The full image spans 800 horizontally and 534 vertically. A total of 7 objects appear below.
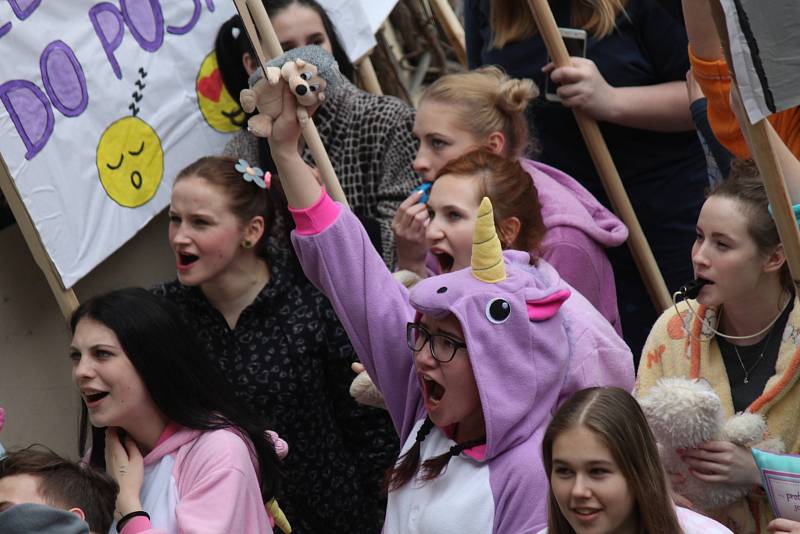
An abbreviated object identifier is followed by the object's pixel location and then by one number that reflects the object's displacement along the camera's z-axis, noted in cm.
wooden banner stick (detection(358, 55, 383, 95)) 1034
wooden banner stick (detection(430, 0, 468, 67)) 1087
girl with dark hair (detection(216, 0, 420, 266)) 859
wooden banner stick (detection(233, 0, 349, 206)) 620
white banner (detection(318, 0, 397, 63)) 988
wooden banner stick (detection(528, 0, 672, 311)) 813
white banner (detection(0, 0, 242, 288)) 796
